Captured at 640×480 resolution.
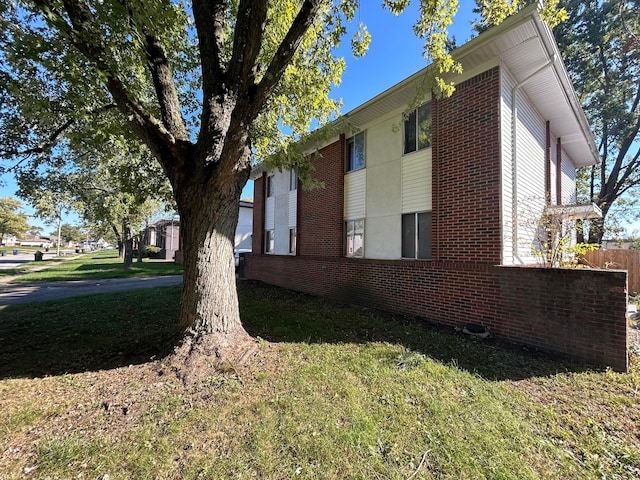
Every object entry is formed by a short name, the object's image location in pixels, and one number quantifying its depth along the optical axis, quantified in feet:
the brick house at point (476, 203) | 16.21
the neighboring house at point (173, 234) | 77.89
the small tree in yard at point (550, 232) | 19.13
